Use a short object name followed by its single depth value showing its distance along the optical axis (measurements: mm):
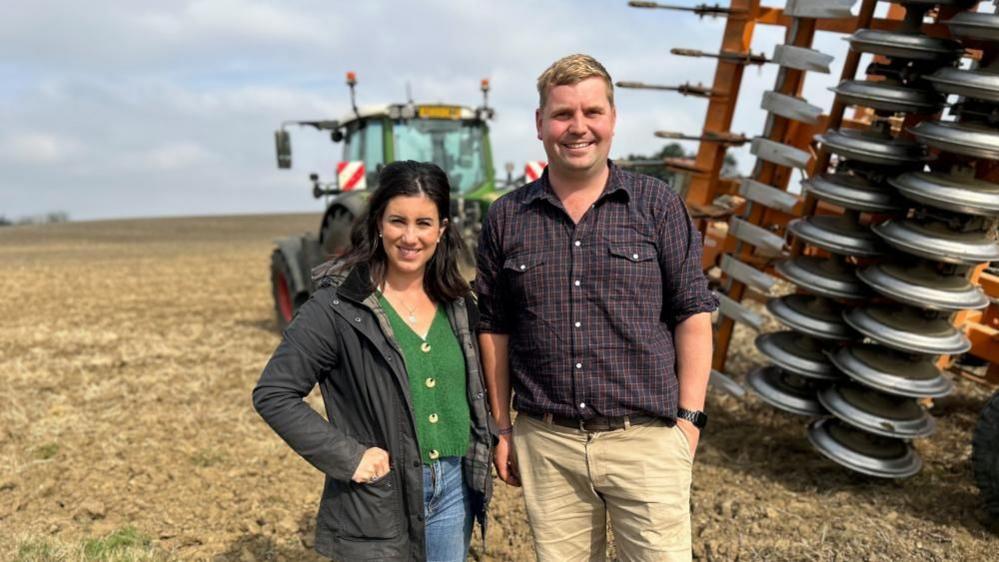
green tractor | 7180
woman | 1920
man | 2002
